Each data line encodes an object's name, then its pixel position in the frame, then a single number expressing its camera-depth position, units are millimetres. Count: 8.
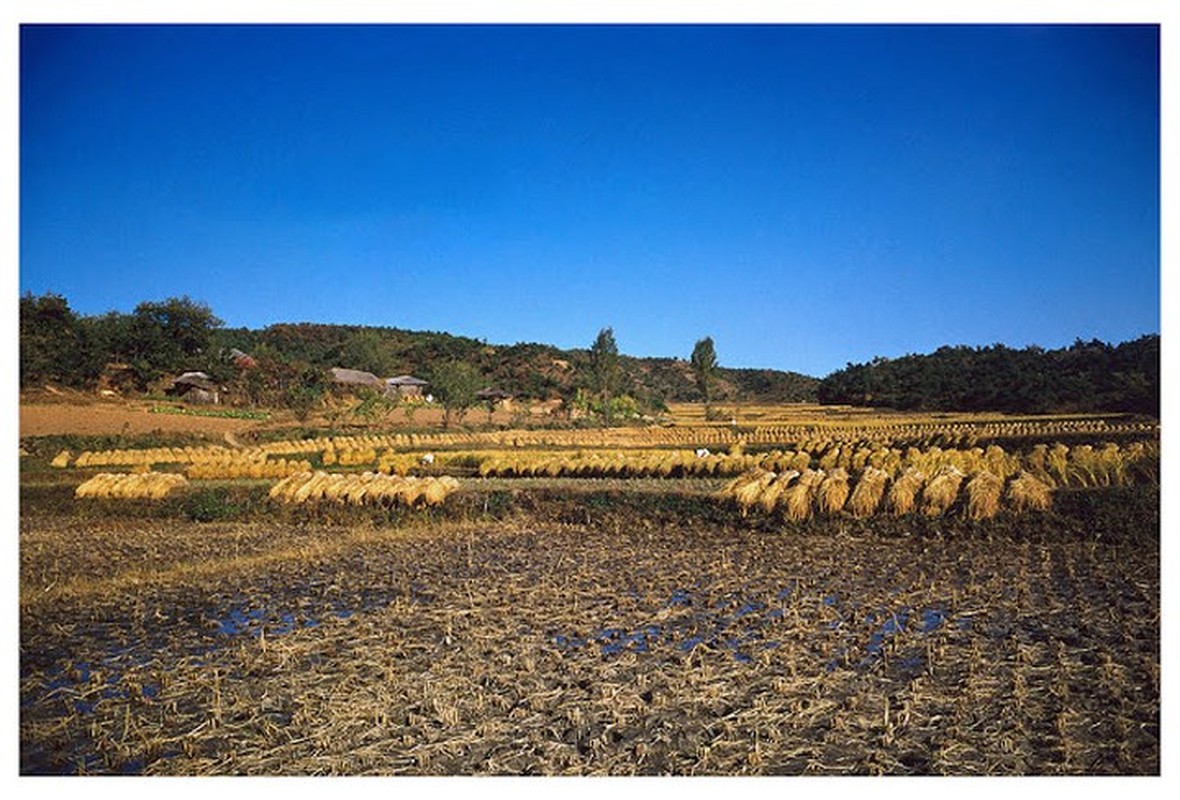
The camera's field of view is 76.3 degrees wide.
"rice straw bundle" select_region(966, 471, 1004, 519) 11766
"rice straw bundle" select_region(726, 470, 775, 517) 13781
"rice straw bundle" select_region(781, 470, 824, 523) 12992
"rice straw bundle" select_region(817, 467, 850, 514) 12930
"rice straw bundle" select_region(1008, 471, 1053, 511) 11594
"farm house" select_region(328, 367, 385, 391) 57550
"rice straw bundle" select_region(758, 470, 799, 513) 13469
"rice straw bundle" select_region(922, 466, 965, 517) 12219
